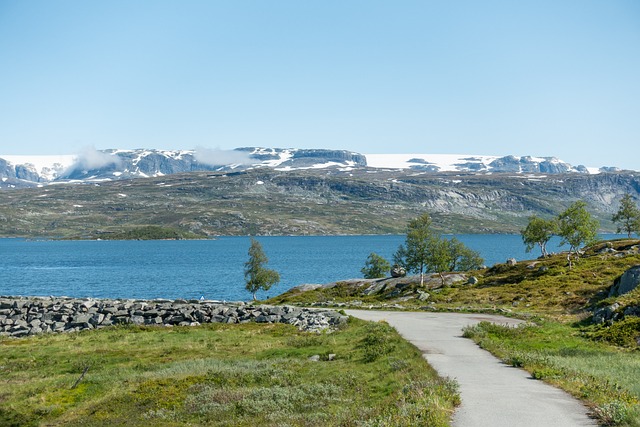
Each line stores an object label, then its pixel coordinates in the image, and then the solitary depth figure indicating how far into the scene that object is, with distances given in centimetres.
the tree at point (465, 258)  13100
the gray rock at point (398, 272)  10676
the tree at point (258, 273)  11269
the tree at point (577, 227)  10138
